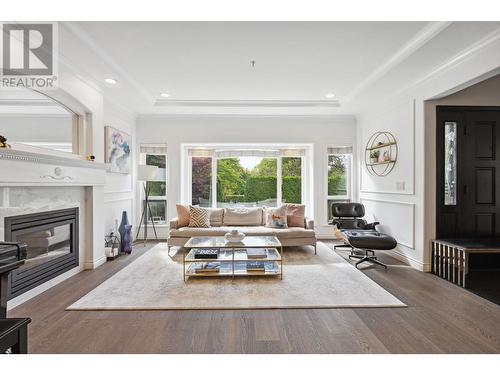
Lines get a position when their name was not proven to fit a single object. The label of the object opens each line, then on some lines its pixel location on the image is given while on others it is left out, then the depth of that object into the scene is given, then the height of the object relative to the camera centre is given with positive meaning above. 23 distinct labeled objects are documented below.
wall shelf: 4.49 +0.58
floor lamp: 5.14 +0.14
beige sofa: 4.54 -0.71
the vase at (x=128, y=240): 4.62 -0.87
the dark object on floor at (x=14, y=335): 1.29 -0.70
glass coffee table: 3.36 -0.87
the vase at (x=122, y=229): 4.61 -0.69
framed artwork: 4.44 +0.62
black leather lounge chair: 3.77 -0.67
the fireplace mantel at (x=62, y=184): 2.51 +0.02
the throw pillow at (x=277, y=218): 4.92 -0.54
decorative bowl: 3.63 -0.64
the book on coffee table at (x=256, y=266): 3.40 -0.96
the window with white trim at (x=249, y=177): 6.13 +0.22
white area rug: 2.65 -1.09
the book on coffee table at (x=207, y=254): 3.41 -0.83
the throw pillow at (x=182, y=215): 4.87 -0.49
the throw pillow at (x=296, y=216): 5.04 -0.51
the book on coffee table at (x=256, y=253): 3.51 -0.85
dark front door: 3.82 +0.16
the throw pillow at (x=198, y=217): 4.85 -0.53
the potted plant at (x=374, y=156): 4.96 +0.57
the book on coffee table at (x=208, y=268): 3.36 -0.98
